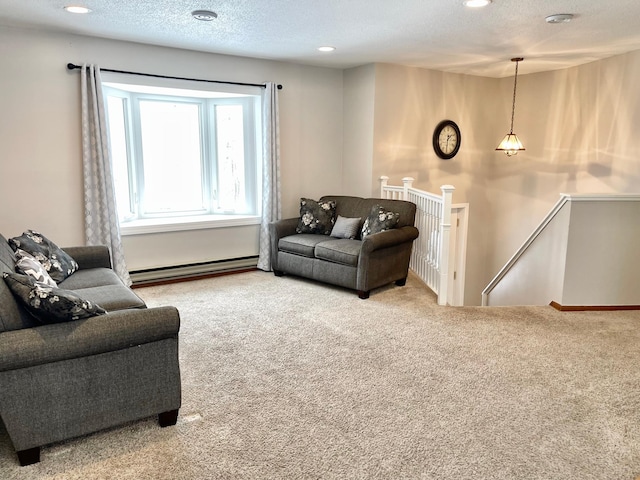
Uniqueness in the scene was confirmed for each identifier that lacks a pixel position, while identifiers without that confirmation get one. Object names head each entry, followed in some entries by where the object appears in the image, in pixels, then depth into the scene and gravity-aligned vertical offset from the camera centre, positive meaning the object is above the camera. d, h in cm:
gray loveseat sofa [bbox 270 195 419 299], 439 -90
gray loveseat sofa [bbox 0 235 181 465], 194 -95
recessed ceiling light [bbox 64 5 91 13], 340 +110
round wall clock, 597 +28
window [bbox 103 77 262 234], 502 +2
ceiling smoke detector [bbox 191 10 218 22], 348 +109
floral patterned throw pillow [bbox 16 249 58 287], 261 -64
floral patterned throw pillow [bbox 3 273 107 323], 198 -61
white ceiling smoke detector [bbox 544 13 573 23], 349 +109
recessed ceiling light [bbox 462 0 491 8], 319 +109
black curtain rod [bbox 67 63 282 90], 421 +83
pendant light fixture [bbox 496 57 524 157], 566 +21
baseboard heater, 493 -125
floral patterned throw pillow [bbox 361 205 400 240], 459 -60
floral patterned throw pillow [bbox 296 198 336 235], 519 -64
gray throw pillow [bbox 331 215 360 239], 496 -73
